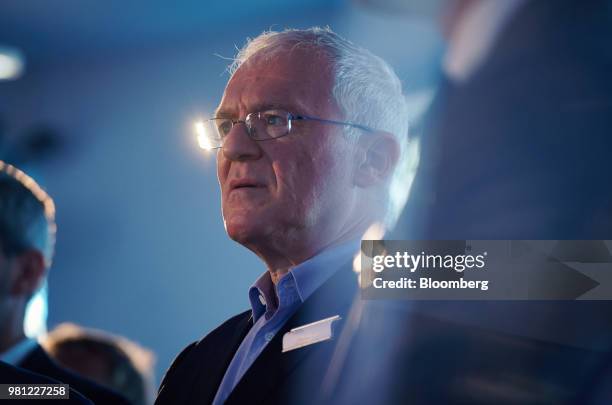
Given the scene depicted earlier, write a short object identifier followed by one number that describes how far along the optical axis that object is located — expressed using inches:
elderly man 84.9
